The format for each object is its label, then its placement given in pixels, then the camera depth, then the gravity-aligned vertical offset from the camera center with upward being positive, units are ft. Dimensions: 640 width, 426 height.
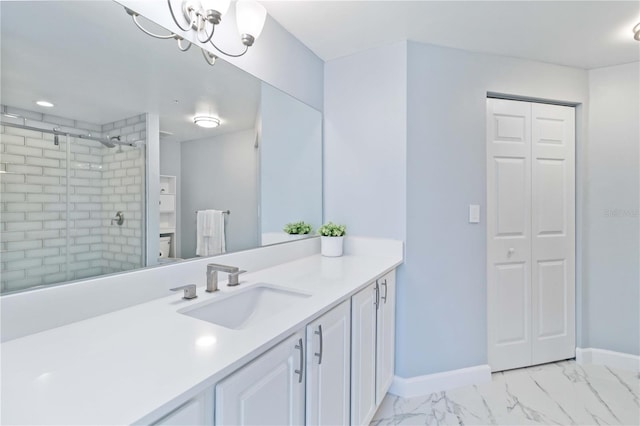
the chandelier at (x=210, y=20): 3.79 +2.58
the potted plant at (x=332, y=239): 6.55 -0.62
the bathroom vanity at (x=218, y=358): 1.81 -1.11
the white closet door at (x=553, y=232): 7.45 -0.53
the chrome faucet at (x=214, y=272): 3.89 -0.81
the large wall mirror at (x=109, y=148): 2.62 +0.71
